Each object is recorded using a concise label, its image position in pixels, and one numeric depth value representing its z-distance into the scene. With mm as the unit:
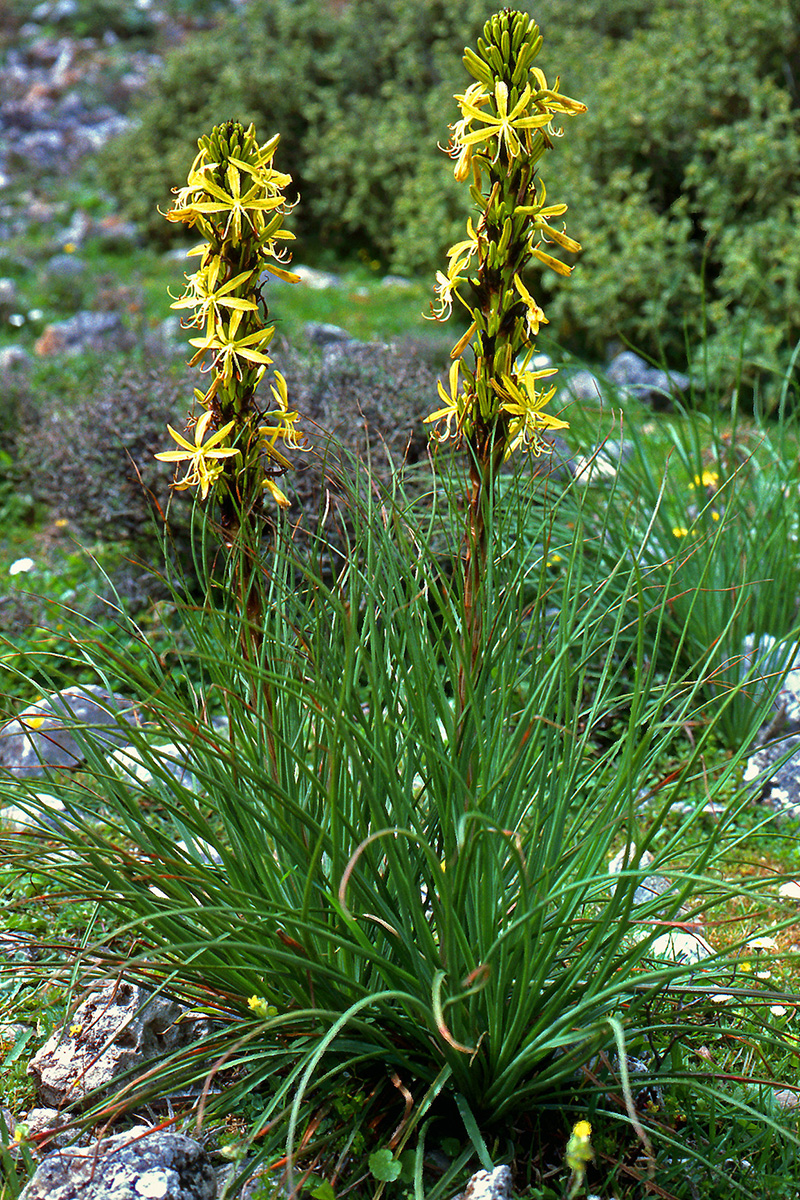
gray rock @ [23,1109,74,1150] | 1893
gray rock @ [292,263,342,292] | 8852
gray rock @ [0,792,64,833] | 3018
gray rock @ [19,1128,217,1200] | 1606
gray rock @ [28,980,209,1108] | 1953
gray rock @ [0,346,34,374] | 6496
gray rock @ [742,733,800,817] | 3209
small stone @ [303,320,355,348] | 6402
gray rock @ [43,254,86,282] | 8570
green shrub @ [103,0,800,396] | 6531
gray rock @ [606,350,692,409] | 6469
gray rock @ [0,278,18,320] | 8156
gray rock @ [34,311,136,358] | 7109
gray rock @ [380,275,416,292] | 8695
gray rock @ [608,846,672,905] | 2660
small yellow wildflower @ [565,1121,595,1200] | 1279
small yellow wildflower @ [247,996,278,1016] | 1723
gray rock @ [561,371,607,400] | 5912
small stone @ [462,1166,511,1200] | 1526
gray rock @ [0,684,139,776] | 3475
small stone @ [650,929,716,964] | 2395
